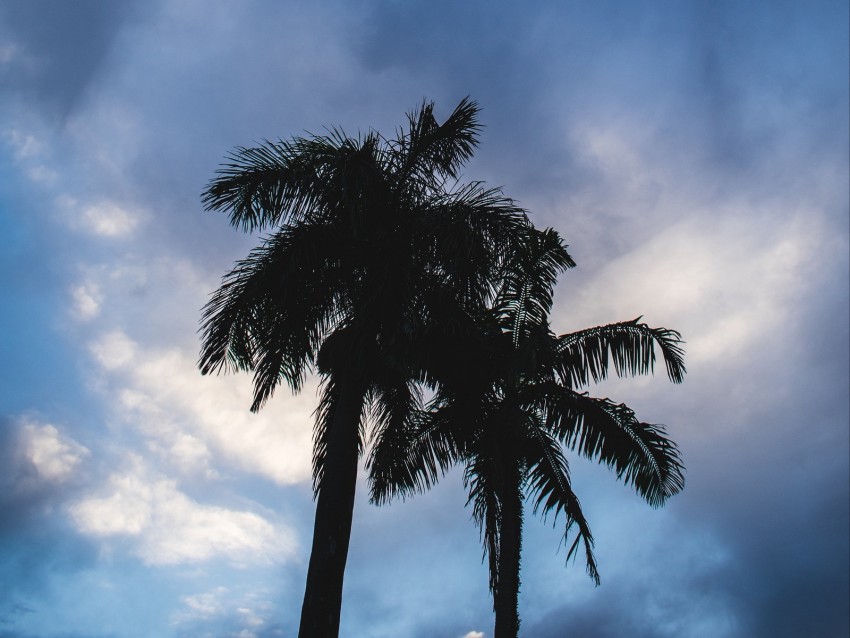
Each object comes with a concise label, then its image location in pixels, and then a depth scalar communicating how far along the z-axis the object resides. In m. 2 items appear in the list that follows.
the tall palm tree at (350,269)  11.41
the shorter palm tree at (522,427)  13.59
